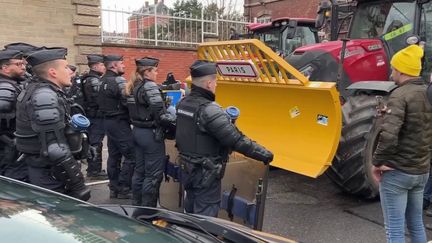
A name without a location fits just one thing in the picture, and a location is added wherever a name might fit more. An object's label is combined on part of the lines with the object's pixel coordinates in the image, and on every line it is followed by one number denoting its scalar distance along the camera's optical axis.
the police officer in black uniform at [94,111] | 6.76
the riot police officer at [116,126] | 5.88
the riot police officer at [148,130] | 4.75
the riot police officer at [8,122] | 4.08
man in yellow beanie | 3.18
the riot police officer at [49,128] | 3.30
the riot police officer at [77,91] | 7.07
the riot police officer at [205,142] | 3.58
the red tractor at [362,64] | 5.05
